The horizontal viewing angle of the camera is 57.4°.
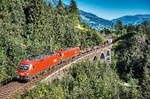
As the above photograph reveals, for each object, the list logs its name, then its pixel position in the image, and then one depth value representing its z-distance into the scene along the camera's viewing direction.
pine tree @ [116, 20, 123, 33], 159.05
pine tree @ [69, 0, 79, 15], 98.54
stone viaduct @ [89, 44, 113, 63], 53.66
